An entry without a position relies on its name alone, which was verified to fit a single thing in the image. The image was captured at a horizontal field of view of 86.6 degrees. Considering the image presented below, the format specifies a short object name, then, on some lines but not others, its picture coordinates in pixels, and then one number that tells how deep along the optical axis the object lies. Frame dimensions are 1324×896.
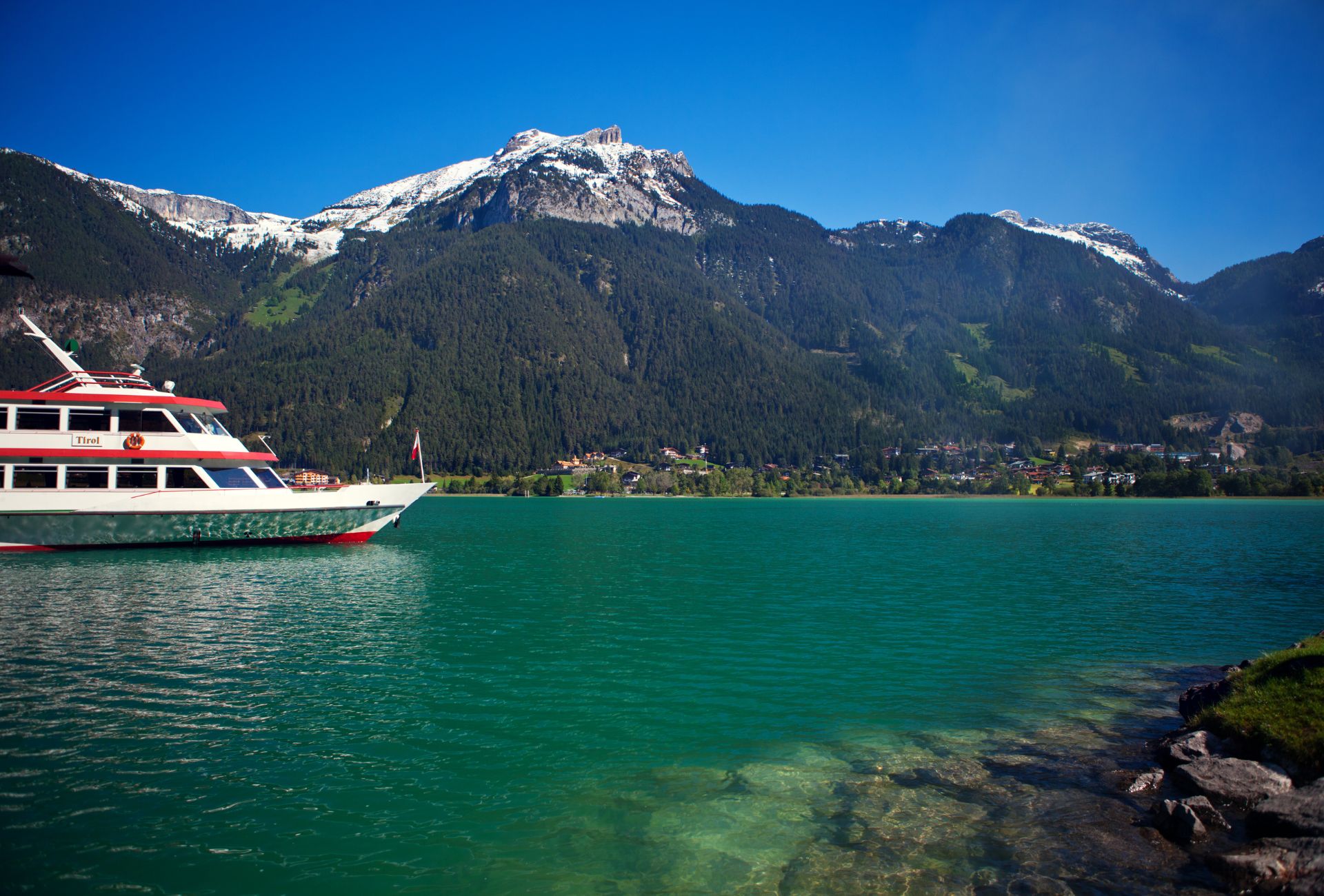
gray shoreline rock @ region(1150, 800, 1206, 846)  9.30
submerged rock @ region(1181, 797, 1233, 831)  9.60
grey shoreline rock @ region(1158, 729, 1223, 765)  11.67
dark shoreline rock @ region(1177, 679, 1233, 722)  13.97
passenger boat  40.84
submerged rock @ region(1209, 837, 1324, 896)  7.76
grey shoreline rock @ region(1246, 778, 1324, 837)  8.69
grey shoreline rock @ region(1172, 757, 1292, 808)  10.01
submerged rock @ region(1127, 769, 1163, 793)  11.10
